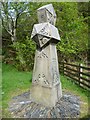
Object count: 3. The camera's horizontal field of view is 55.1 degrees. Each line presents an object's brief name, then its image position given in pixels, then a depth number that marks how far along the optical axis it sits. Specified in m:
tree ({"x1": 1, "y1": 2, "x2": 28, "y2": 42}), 5.74
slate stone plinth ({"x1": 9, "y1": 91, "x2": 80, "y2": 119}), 2.10
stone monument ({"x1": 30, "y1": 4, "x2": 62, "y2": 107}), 2.39
